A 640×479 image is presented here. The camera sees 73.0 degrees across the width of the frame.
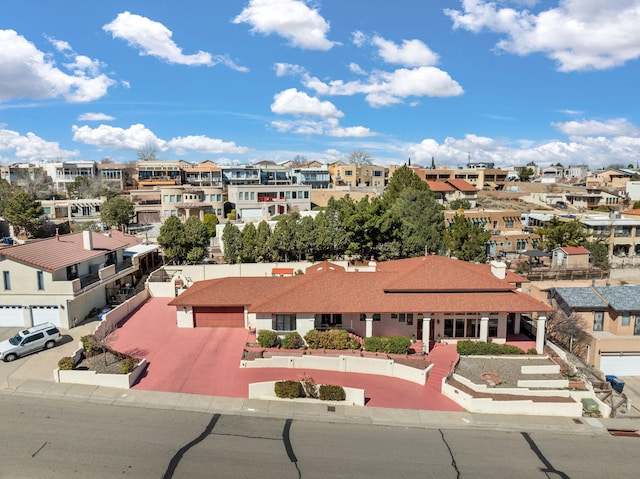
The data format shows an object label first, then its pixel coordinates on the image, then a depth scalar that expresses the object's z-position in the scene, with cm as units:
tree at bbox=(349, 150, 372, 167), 14800
